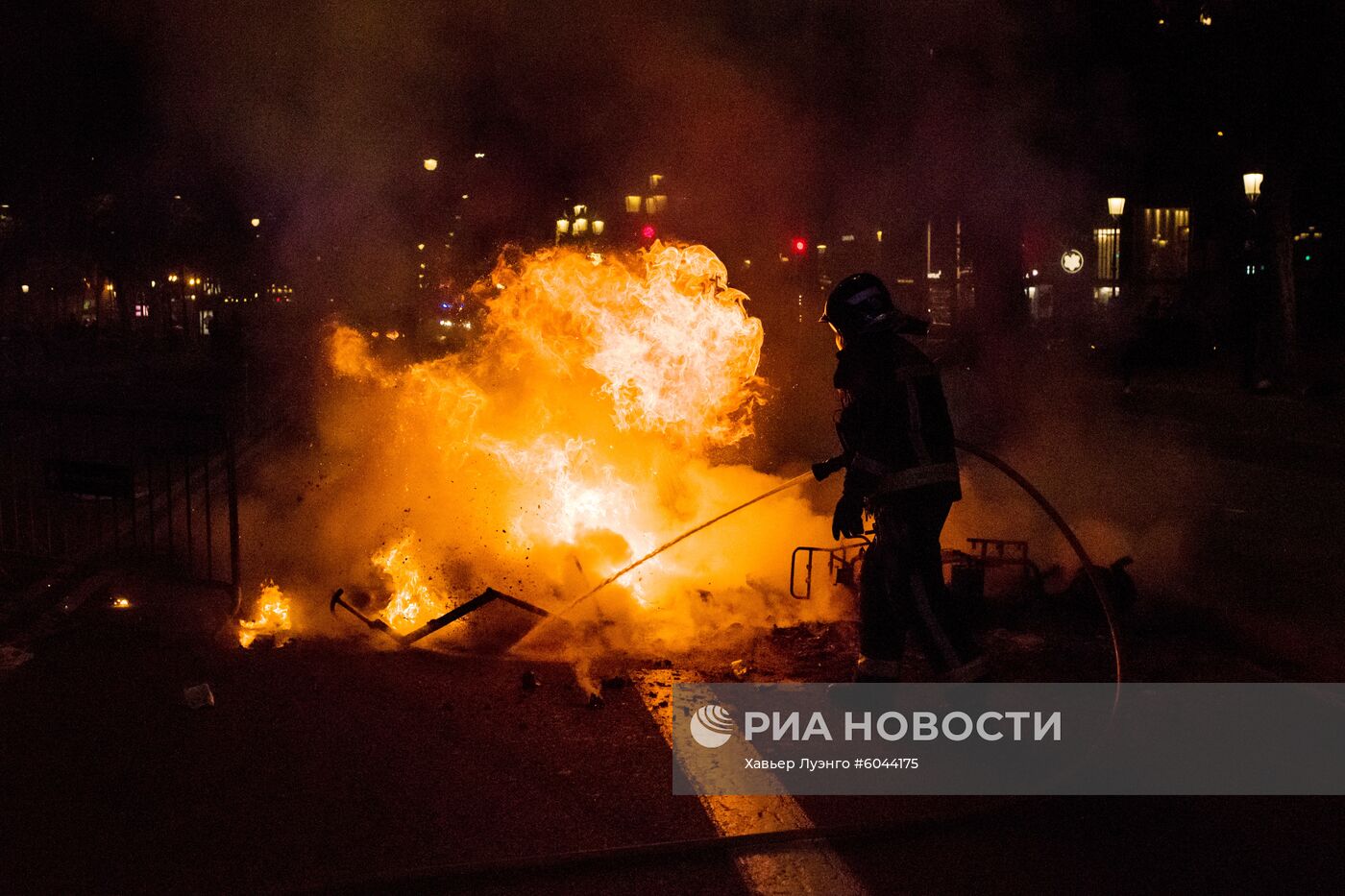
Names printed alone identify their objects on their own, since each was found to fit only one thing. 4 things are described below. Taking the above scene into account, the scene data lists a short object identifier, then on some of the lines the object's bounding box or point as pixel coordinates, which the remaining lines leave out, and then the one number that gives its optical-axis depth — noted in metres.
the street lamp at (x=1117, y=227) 23.05
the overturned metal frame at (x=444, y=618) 5.09
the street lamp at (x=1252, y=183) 17.42
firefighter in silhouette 4.20
